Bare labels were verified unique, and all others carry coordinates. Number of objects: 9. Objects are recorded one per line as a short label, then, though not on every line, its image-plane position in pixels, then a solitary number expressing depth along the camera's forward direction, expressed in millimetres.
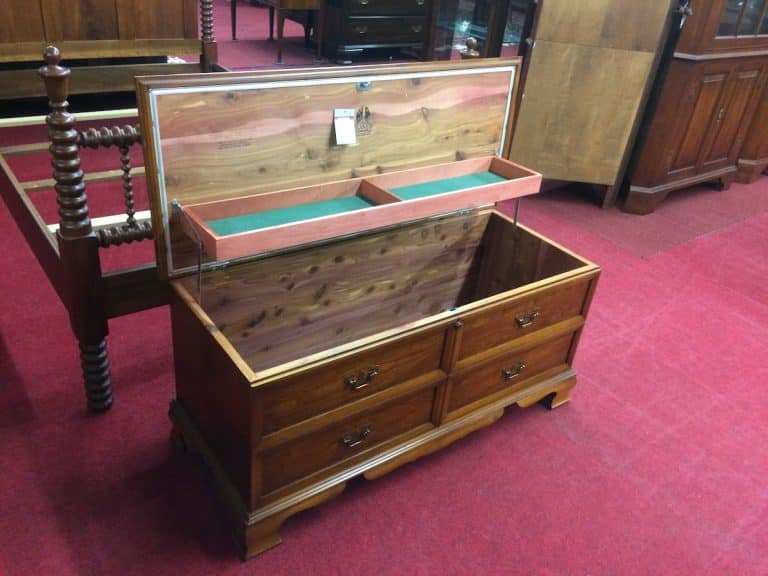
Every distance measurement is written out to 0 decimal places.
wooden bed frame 1549
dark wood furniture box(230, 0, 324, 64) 5246
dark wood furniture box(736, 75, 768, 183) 4125
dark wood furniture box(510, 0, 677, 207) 3258
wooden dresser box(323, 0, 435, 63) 5578
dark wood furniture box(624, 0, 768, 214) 3367
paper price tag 1712
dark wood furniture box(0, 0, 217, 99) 3402
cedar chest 1465
